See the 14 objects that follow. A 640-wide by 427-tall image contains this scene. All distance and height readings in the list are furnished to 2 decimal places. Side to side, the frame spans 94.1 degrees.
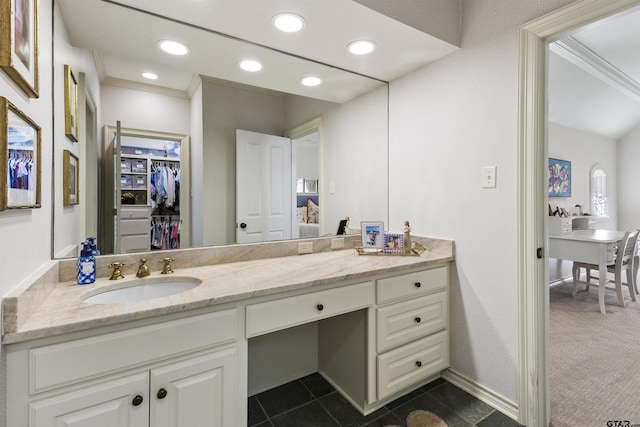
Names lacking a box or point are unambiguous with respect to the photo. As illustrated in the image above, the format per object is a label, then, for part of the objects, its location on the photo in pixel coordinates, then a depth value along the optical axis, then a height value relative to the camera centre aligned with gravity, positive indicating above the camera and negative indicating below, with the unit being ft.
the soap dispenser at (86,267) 4.09 -0.77
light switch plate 5.30 +0.65
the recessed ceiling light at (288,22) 4.75 +3.13
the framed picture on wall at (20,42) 2.47 +1.56
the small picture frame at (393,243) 6.37 -0.66
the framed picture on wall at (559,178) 13.62 +1.64
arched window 16.70 +1.16
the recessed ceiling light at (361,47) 5.55 +3.17
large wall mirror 4.53 +1.81
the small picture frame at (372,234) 6.75 -0.49
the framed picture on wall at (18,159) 2.49 +0.50
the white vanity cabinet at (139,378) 2.74 -1.74
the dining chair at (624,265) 10.61 -1.93
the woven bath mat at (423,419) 4.89 -3.47
